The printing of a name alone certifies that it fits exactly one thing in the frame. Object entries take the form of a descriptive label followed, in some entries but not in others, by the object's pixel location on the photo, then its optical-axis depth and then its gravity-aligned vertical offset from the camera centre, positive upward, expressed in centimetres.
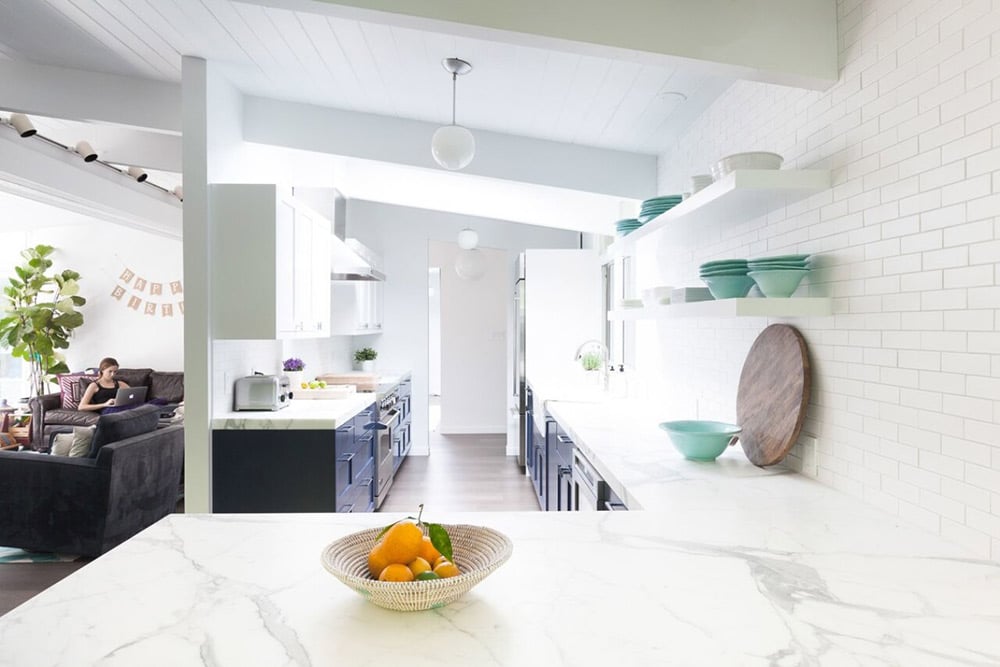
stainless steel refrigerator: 655 -34
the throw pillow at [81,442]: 416 -68
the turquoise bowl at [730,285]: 230 +17
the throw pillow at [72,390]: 774 -65
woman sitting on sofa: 743 -62
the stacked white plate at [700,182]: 248 +57
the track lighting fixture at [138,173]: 578 +142
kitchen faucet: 511 -26
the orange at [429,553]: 125 -42
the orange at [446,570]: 120 -43
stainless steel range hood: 490 +69
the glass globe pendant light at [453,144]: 314 +91
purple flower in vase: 479 -23
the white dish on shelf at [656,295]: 279 +17
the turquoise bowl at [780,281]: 215 +17
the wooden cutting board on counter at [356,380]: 585 -42
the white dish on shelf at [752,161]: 214 +57
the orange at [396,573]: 118 -43
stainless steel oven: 512 -89
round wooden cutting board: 224 -22
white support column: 343 +5
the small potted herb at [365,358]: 720 -27
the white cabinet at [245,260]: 352 +40
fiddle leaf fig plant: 740 +19
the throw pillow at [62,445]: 423 -71
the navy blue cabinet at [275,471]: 353 -73
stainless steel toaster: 380 -35
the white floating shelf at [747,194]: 208 +48
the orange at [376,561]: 122 -42
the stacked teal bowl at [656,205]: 299 +59
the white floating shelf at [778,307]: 210 +8
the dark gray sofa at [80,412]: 719 -78
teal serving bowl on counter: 244 -40
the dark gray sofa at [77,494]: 405 -100
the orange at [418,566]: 120 -43
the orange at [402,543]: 122 -39
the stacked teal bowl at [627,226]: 340 +56
